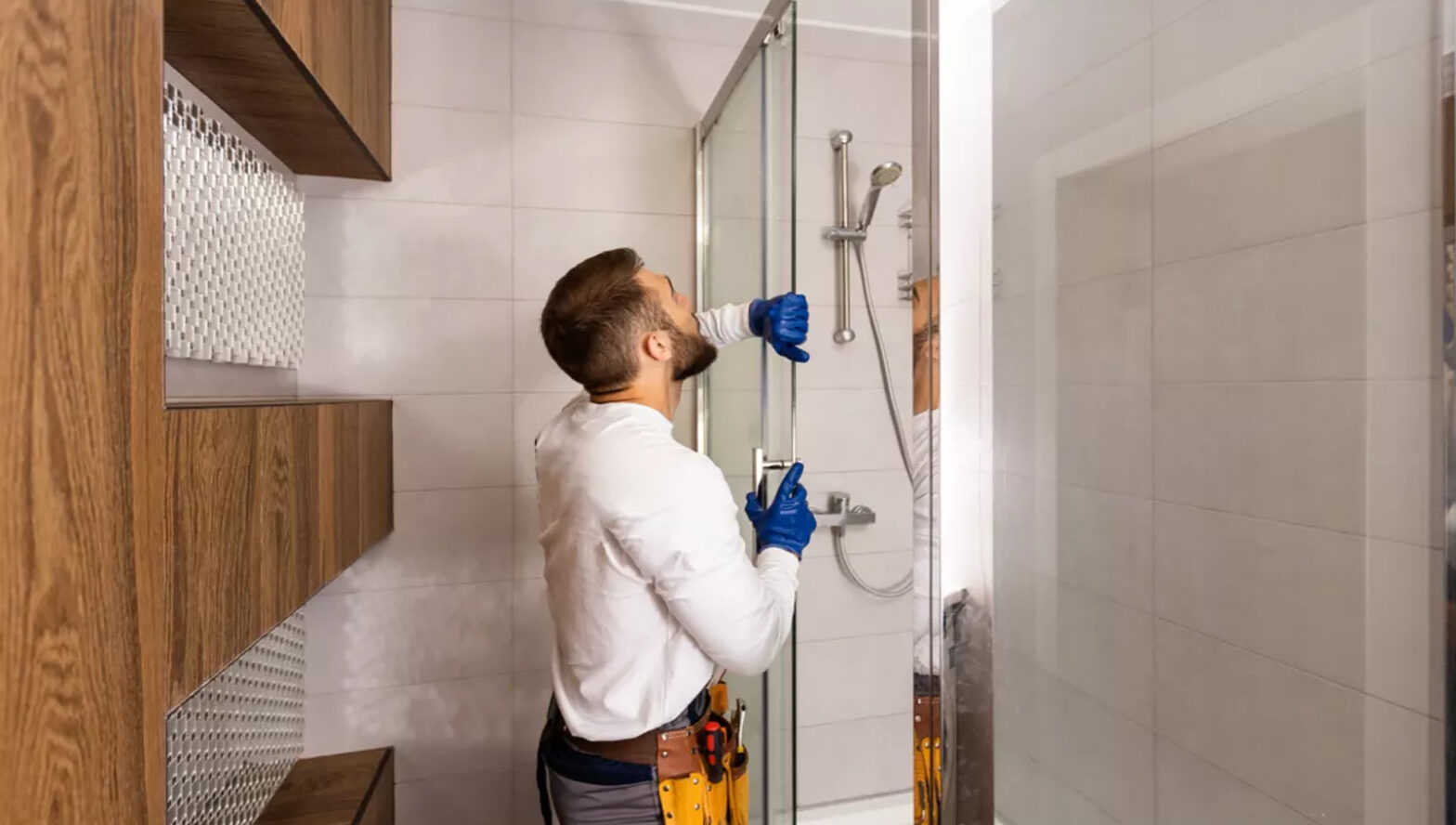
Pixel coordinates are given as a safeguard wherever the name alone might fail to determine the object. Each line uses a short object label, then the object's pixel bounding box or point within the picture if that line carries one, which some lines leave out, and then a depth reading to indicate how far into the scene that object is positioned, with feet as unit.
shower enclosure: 1.67
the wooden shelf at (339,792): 4.78
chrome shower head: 3.44
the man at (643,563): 3.36
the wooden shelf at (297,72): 3.27
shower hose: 3.63
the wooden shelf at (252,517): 2.48
